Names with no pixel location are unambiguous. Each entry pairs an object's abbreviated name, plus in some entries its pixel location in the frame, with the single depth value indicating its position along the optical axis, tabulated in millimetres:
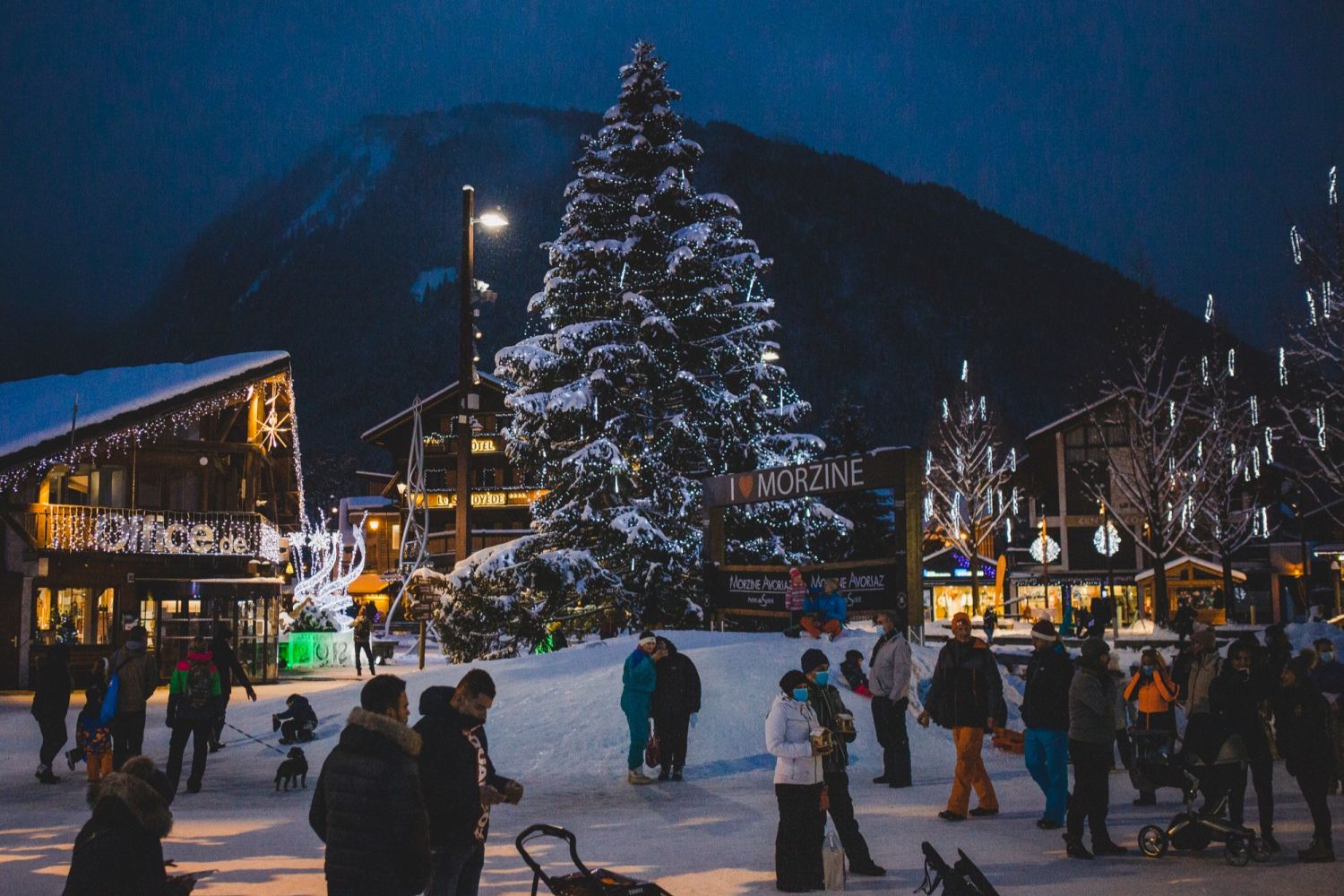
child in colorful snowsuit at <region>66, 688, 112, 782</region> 13195
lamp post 22047
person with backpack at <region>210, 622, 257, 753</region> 15781
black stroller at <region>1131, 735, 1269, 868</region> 8984
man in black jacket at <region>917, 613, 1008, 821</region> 10625
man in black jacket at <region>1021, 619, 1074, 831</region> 10086
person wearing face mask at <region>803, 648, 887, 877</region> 8367
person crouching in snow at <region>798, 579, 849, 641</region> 18719
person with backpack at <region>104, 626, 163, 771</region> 12414
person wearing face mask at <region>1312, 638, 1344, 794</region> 14141
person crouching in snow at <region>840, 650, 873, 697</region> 16203
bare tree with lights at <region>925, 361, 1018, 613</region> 56844
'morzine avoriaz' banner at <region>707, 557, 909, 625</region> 18547
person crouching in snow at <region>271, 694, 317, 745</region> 16328
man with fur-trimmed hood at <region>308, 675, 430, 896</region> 4969
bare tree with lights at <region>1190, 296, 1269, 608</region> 44844
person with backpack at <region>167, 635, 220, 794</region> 12414
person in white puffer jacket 8047
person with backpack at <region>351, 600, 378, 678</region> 28369
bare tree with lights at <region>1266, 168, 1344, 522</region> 27516
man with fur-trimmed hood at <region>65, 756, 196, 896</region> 4316
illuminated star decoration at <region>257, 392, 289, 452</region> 33897
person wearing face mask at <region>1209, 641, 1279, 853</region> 9328
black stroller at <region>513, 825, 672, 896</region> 6012
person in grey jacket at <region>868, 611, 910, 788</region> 13023
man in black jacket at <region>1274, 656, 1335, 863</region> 8992
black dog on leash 13367
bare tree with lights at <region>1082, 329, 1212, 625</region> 40547
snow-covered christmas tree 25094
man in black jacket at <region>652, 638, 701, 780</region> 13484
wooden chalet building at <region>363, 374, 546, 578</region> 66062
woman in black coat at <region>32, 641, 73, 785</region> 14078
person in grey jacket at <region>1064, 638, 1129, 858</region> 9078
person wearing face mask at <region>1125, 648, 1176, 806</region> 13219
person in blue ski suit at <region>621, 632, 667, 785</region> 13492
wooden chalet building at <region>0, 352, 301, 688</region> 26359
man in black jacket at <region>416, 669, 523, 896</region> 5766
